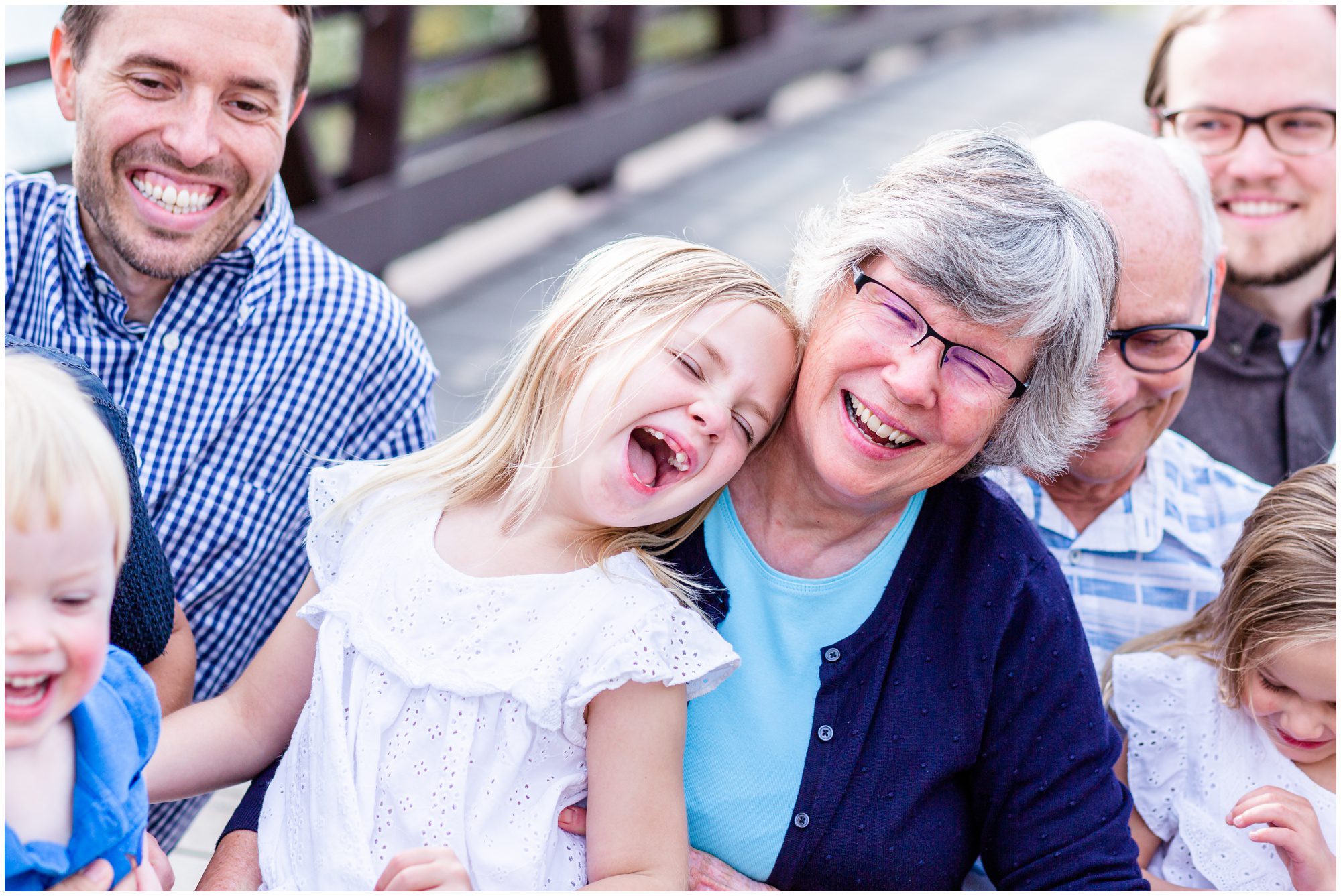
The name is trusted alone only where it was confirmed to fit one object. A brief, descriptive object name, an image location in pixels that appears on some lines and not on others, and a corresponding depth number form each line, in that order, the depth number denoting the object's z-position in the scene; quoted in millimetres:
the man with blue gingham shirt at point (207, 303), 1921
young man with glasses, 2354
